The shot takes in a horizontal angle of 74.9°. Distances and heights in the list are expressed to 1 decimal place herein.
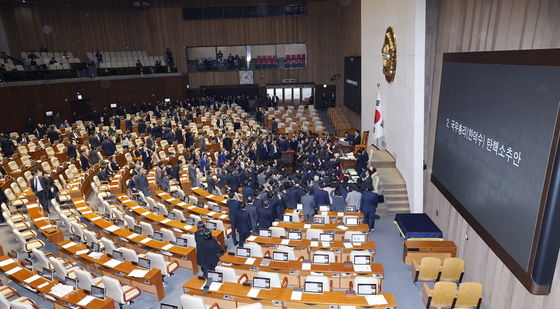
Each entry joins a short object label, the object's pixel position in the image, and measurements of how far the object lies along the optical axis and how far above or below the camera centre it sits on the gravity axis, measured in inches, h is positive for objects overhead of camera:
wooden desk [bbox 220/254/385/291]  315.3 -183.3
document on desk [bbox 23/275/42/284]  323.6 -188.2
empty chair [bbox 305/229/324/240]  385.1 -182.3
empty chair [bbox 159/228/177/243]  391.3 -185.0
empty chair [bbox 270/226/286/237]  390.9 -182.9
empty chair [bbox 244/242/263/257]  354.9 -181.5
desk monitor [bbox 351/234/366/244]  369.1 -180.8
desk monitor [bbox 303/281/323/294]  280.4 -172.9
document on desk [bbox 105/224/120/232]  413.0 -186.6
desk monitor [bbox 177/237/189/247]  381.1 -186.4
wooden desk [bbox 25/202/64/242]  424.2 -192.8
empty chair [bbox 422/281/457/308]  294.2 -193.0
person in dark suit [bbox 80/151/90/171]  652.1 -177.4
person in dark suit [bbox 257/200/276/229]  436.1 -185.0
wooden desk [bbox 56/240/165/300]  328.2 -191.1
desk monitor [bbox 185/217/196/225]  435.8 -189.1
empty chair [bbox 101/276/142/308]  301.7 -191.7
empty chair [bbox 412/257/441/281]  341.1 -198.0
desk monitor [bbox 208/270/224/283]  302.3 -175.9
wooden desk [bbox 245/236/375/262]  358.6 -185.2
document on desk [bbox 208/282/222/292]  291.6 -179.4
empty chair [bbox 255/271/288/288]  294.4 -173.6
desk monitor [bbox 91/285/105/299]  291.9 -180.0
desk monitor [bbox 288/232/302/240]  378.0 -181.6
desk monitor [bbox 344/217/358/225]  409.4 -182.2
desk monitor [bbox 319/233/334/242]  362.0 -175.6
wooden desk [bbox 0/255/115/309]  288.0 -187.8
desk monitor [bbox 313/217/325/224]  415.5 -182.8
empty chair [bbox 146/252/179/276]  341.7 -186.9
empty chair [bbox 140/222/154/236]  410.2 -185.7
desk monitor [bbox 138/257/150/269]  331.3 -180.2
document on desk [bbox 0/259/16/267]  354.6 -189.4
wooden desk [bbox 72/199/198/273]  370.9 -187.7
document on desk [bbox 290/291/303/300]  276.2 -178.0
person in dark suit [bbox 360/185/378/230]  443.8 -181.7
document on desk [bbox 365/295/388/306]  261.7 -174.3
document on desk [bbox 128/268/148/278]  321.1 -184.2
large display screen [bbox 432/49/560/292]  213.6 -67.3
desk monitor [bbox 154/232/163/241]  395.2 -186.4
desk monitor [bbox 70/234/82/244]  404.5 -191.2
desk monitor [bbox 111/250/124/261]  347.6 -180.9
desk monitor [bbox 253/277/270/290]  291.0 -175.1
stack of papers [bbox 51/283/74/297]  300.7 -184.7
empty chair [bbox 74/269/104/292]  306.7 -180.0
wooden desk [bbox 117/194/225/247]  413.5 -190.2
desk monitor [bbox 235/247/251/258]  341.8 -178.2
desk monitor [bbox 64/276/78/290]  311.8 -183.6
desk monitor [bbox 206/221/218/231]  416.8 -186.4
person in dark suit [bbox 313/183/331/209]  478.9 -183.4
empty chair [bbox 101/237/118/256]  363.3 -181.2
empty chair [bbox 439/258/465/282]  334.3 -195.8
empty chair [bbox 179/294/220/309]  257.6 -167.2
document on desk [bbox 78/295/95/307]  285.9 -184.7
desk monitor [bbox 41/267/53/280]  324.2 -182.8
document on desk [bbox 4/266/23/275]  339.9 -189.6
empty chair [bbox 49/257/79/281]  331.6 -186.6
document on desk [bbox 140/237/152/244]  383.5 -186.4
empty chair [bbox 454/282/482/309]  288.2 -189.9
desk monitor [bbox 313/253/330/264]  329.4 -178.0
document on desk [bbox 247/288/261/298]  281.5 -178.9
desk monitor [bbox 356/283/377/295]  274.2 -171.2
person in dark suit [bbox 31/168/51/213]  513.0 -174.0
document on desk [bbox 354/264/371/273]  313.9 -180.5
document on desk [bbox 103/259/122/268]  338.3 -184.2
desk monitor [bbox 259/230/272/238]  388.5 -183.1
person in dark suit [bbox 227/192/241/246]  418.6 -168.5
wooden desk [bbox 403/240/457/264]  372.8 -197.2
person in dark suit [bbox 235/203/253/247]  414.3 -184.7
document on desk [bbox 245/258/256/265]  333.1 -182.7
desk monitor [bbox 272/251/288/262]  335.3 -178.8
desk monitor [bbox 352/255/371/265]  320.2 -175.7
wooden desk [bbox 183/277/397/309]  267.7 -179.3
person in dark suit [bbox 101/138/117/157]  723.7 -170.1
